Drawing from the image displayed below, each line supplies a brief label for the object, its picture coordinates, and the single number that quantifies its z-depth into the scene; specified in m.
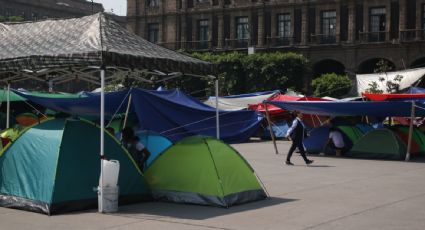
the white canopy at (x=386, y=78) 38.12
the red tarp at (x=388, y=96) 22.22
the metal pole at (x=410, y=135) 21.59
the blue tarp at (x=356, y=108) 21.94
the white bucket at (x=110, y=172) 10.77
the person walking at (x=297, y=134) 19.64
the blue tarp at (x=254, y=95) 38.27
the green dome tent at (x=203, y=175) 11.62
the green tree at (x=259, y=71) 55.69
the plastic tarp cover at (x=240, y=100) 35.92
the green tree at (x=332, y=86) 52.03
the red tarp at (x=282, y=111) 33.88
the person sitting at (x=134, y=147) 13.02
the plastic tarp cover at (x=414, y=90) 34.22
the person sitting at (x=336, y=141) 23.42
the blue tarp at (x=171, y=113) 18.02
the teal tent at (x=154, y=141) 15.75
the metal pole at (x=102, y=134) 10.58
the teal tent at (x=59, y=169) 10.94
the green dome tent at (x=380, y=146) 23.03
